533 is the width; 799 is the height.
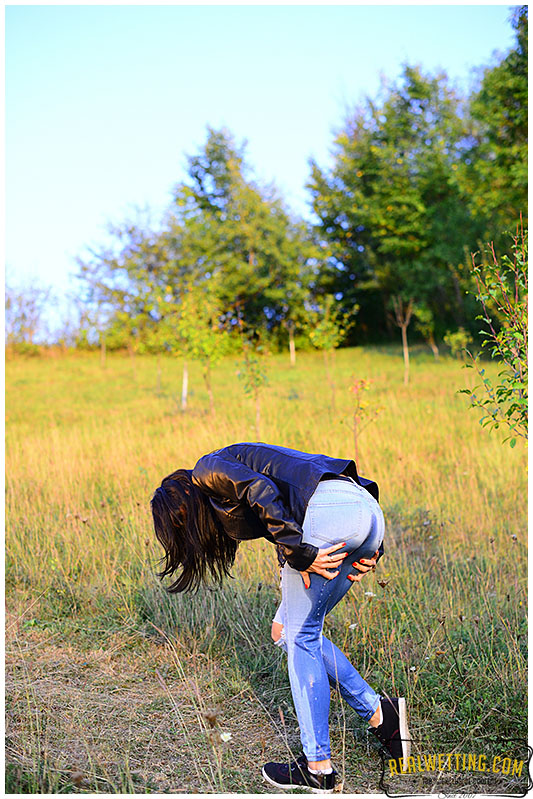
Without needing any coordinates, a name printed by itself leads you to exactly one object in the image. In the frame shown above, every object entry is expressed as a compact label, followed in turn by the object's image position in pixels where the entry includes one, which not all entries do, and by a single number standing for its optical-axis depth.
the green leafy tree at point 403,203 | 27.78
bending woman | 2.03
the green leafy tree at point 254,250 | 31.53
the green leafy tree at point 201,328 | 12.21
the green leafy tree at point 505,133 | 19.27
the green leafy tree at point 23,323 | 26.38
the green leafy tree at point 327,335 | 14.43
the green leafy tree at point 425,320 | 27.12
